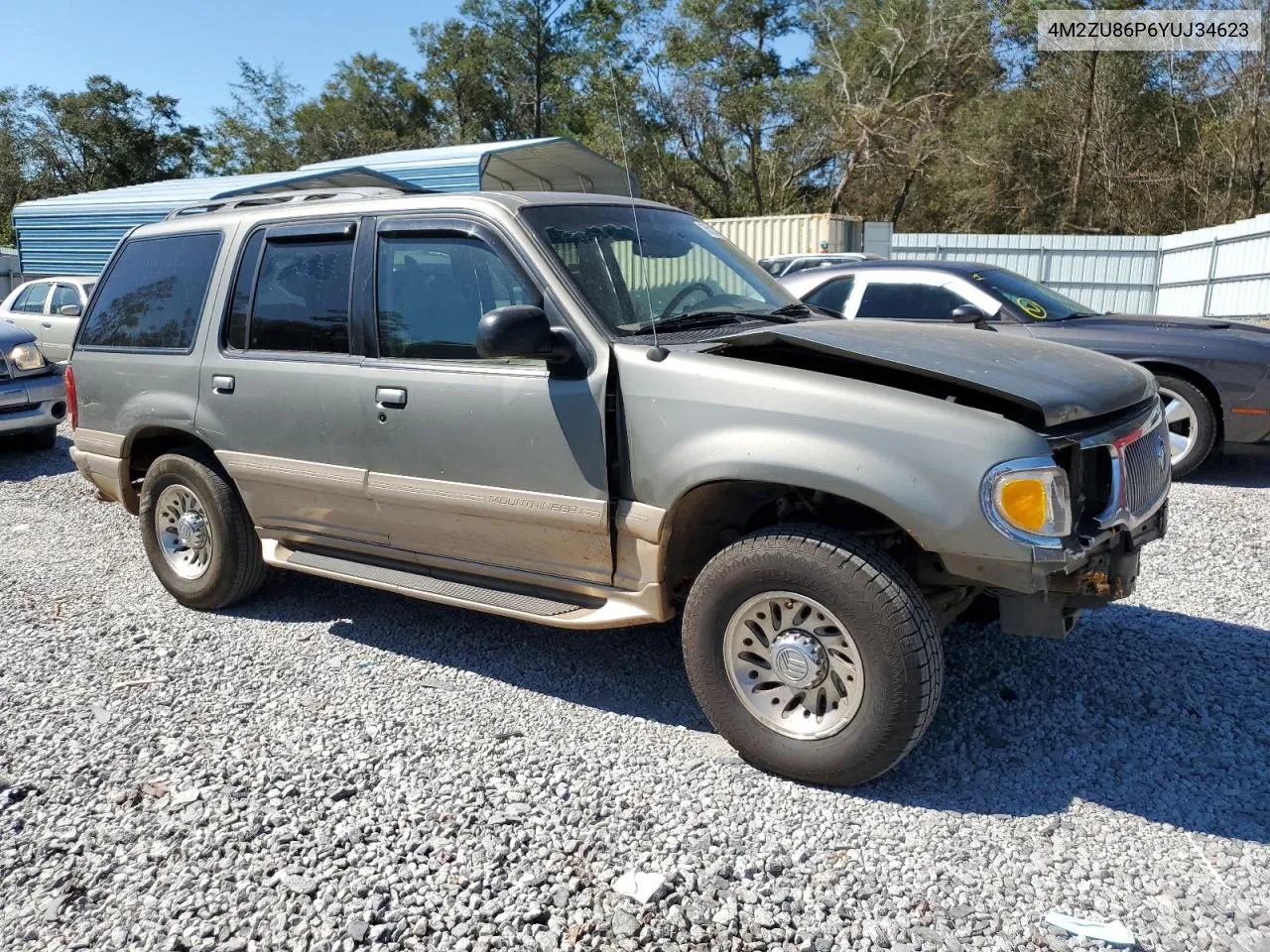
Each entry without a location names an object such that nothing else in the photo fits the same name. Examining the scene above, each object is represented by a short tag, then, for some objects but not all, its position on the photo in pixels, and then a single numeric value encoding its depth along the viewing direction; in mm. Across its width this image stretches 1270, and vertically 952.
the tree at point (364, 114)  47250
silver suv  3033
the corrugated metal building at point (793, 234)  20344
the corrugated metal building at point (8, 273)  24469
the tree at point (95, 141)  42844
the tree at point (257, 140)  47250
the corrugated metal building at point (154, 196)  18125
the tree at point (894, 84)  31484
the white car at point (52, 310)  12852
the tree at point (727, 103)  34156
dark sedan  6934
